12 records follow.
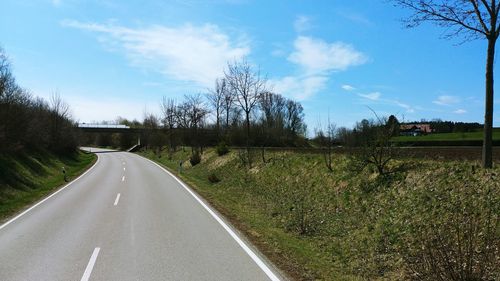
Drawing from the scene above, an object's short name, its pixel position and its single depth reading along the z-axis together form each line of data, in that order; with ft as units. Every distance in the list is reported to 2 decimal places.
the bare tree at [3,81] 125.16
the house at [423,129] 190.69
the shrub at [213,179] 101.13
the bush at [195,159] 149.38
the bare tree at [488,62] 40.34
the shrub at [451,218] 20.89
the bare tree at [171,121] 230.48
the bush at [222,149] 136.98
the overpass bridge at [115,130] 369.63
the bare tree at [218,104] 199.68
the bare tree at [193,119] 181.16
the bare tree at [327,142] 69.90
